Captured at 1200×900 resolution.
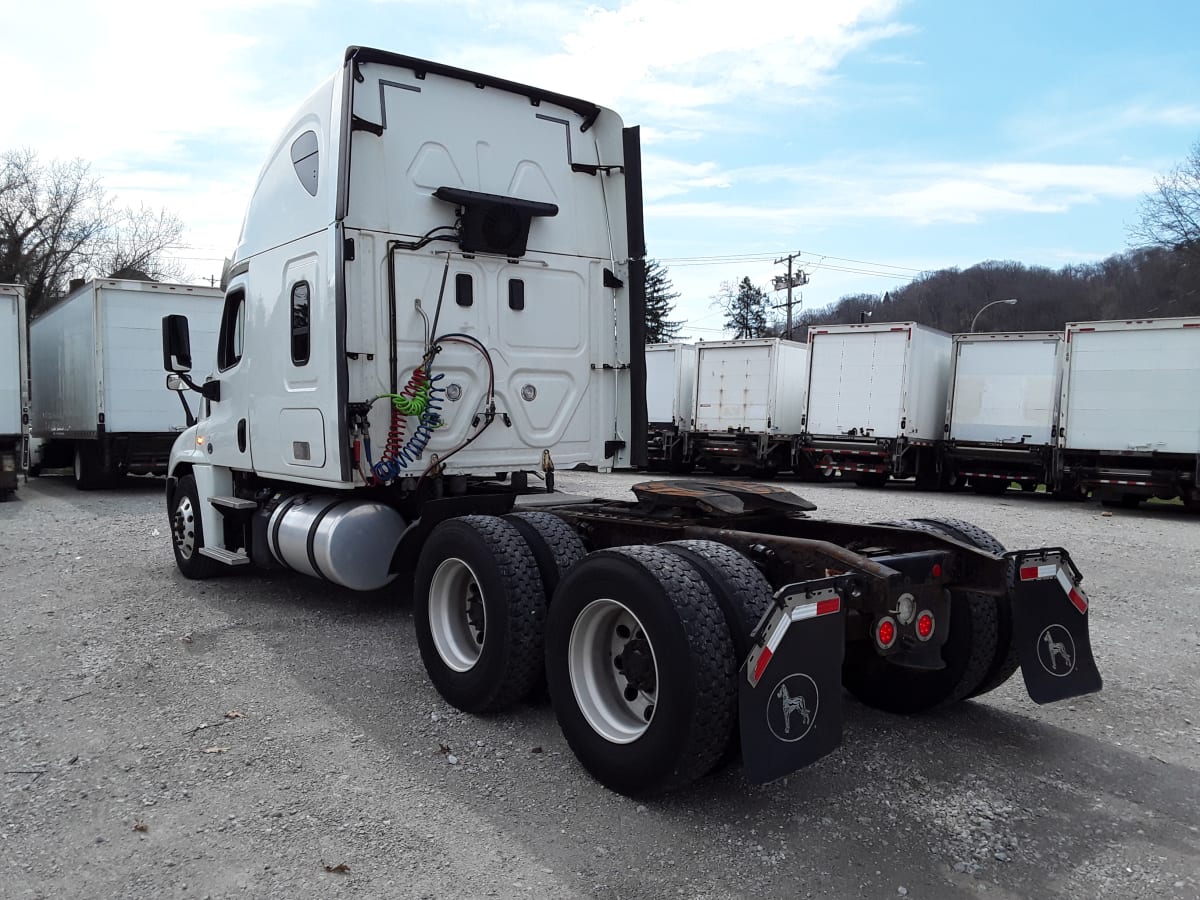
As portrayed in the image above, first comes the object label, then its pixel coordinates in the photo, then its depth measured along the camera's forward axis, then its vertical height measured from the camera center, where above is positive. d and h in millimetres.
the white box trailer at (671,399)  23000 -354
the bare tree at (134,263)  39812 +5178
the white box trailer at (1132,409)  14797 -229
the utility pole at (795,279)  55159 +6956
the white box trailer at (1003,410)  17266 -339
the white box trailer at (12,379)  14352 -134
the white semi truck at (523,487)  3293 -673
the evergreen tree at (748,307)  79875 +7495
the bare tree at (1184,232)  40812 +7778
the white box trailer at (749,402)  21328 -370
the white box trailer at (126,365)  14484 +133
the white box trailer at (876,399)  18516 -189
